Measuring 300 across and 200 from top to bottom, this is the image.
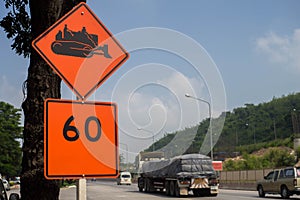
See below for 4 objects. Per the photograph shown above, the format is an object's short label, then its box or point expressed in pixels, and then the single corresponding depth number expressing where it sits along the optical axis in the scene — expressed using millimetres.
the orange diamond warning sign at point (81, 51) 4016
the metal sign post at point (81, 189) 3811
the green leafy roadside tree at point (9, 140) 68875
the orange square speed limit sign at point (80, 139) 3740
